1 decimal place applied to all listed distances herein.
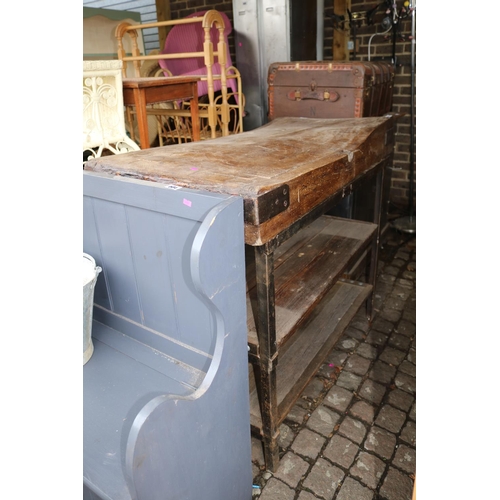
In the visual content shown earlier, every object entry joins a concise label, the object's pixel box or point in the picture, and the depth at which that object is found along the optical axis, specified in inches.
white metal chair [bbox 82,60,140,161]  97.4
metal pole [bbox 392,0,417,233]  140.7
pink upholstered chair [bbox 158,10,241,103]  188.2
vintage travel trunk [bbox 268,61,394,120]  92.3
